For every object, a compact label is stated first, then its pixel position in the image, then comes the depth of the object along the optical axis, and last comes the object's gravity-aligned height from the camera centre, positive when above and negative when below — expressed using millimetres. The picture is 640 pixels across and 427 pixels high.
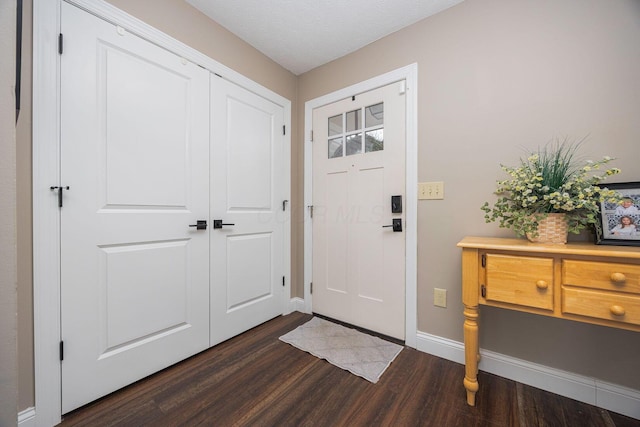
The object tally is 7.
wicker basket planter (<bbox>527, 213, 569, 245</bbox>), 1237 -74
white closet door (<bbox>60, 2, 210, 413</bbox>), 1235 +33
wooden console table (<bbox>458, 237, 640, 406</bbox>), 994 -306
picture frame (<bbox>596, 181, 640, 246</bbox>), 1155 -22
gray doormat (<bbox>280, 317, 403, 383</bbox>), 1606 -987
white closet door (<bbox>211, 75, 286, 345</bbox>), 1853 +39
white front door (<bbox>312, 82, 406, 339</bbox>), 1924 +33
